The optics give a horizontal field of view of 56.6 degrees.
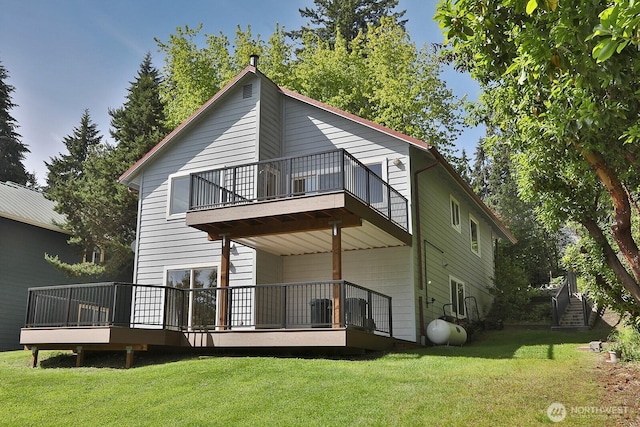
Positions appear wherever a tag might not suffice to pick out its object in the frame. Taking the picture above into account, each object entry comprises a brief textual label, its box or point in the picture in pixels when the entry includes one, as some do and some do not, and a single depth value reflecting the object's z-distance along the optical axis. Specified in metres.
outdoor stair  21.11
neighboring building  21.98
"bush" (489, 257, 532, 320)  23.81
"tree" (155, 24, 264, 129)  32.25
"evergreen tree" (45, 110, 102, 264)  24.30
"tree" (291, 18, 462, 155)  31.23
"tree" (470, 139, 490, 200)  47.88
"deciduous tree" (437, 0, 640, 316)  6.46
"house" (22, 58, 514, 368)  13.57
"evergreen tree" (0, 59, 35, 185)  41.72
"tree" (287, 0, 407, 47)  41.50
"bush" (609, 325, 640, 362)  11.77
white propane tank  15.61
